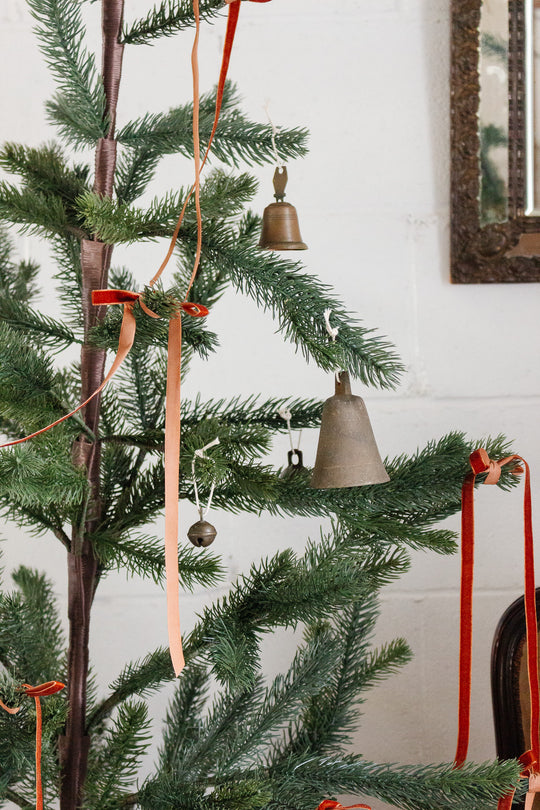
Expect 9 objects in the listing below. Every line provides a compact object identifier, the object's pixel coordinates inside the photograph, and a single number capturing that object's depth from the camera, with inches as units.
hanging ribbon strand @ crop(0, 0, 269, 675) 49.3
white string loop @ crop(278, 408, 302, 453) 55.7
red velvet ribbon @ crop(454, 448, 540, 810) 56.0
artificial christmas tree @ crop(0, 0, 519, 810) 51.9
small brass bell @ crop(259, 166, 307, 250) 57.9
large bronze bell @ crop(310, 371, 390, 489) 54.6
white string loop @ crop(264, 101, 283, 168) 54.1
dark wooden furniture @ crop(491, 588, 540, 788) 61.9
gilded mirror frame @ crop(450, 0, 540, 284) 70.7
